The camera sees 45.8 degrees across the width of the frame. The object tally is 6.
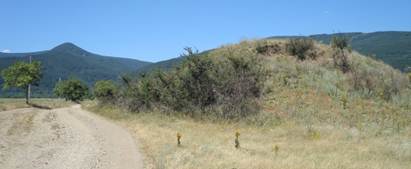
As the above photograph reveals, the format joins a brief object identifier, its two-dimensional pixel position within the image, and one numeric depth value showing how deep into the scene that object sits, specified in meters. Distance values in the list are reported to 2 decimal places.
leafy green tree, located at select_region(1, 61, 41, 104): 63.88
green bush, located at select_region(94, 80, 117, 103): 46.07
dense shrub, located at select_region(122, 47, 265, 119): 27.03
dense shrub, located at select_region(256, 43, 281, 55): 38.38
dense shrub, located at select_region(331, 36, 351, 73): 36.06
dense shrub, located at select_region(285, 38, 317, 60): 37.50
